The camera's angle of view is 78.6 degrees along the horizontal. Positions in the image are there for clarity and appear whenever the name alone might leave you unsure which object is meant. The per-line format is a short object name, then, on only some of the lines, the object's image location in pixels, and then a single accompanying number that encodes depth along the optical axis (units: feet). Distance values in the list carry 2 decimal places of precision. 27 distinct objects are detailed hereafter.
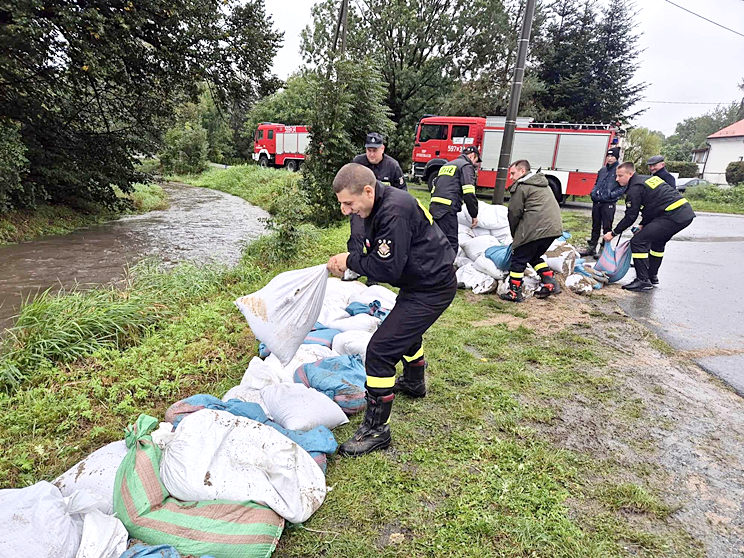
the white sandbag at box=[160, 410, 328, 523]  5.97
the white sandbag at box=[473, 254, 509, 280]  17.92
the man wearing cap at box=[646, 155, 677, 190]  19.93
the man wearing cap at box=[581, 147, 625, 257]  23.04
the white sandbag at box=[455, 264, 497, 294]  18.03
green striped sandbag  5.57
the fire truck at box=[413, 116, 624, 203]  45.37
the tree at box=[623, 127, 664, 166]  80.43
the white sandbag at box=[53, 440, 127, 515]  5.94
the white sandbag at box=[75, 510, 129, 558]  5.00
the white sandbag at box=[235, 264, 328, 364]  8.51
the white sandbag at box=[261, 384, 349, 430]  8.16
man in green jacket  16.06
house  102.94
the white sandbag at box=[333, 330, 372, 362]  11.12
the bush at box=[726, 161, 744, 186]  78.07
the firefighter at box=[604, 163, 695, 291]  18.30
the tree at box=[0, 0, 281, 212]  22.95
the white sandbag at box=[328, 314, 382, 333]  12.41
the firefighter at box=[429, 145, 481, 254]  17.11
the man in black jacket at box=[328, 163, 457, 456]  7.49
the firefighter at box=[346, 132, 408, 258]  16.78
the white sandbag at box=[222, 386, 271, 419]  8.80
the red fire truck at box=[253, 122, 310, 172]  77.41
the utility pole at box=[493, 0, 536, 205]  24.16
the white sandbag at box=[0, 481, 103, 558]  4.68
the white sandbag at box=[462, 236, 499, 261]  19.20
